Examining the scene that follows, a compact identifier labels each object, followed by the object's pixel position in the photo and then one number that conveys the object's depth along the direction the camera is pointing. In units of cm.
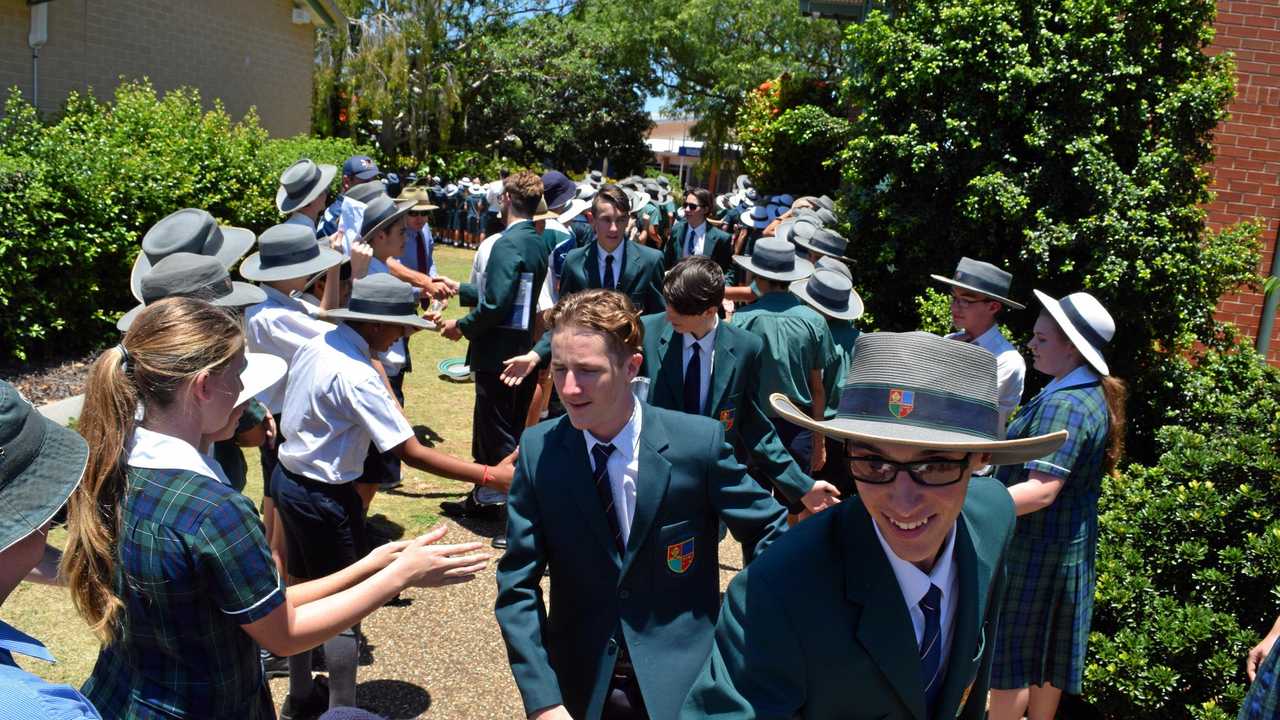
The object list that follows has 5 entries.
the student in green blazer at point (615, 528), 297
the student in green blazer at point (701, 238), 1161
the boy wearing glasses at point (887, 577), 200
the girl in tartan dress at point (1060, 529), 418
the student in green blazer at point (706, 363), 483
